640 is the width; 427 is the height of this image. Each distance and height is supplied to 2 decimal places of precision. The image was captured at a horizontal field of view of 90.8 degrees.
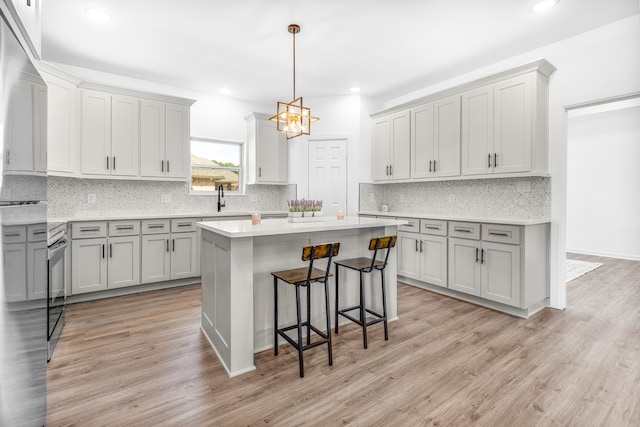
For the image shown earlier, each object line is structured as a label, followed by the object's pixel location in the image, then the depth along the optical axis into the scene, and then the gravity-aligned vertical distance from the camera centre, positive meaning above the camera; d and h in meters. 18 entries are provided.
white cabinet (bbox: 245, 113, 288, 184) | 5.52 +1.04
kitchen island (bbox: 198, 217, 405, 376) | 2.28 -0.53
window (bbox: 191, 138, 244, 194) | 5.27 +0.77
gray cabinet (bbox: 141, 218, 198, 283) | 4.18 -0.55
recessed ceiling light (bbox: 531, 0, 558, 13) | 2.86 +1.90
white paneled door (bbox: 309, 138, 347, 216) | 5.49 +0.66
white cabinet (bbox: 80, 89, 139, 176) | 3.99 +0.99
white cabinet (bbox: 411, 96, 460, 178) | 4.20 +1.01
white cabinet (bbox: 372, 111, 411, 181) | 4.87 +1.03
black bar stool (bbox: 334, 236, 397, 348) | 2.68 -0.48
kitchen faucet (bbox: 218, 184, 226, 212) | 5.31 +0.26
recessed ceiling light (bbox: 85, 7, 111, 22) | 3.02 +1.90
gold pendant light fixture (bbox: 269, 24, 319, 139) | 3.11 +0.92
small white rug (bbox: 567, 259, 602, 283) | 4.99 -0.98
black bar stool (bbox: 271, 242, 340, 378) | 2.26 -0.51
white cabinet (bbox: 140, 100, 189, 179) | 4.41 +1.01
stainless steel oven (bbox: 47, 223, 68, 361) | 2.52 -0.66
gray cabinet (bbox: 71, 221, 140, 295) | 3.73 -0.57
